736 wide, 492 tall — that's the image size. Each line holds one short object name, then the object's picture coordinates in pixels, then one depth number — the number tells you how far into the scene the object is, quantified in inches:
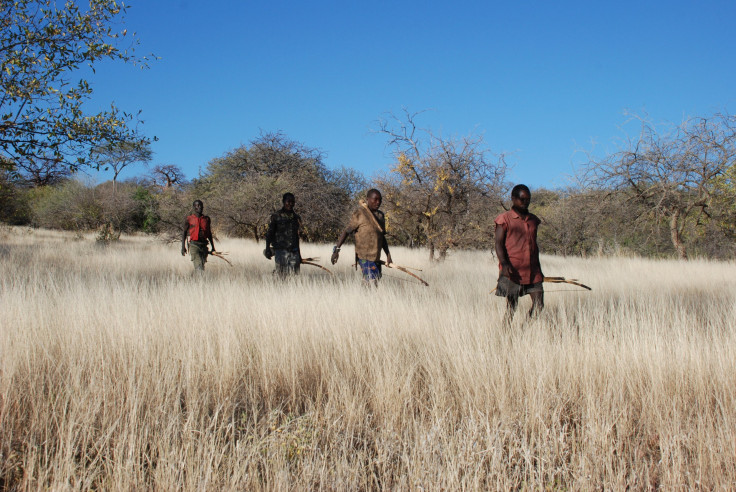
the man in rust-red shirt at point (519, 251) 194.1
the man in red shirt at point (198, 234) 358.6
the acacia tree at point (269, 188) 1035.9
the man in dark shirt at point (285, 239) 319.6
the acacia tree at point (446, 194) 536.1
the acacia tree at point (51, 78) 323.3
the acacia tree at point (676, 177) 585.6
